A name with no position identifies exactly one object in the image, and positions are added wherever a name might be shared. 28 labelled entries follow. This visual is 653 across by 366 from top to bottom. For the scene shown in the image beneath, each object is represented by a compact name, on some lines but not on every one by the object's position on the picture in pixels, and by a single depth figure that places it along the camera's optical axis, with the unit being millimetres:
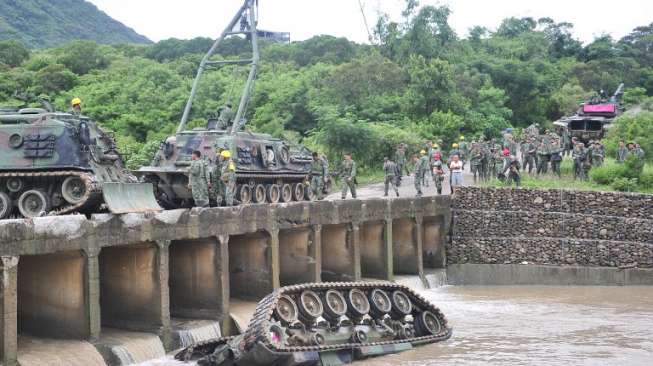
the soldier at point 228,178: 24016
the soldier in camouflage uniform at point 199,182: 23062
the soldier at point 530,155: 36656
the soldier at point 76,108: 24402
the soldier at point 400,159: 34728
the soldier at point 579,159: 34688
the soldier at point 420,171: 32875
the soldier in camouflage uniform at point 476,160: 36438
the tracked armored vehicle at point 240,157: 27688
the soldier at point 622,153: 35875
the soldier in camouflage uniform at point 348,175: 31766
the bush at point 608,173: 33406
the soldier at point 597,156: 35841
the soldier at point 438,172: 32719
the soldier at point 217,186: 24267
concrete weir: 16172
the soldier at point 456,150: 38506
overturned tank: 16297
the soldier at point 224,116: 30625
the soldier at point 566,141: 41775
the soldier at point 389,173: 33938
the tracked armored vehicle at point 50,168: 22797
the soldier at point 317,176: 32750
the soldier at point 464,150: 43075
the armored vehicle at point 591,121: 44375
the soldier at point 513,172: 33156
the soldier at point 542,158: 35688
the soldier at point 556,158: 35500
